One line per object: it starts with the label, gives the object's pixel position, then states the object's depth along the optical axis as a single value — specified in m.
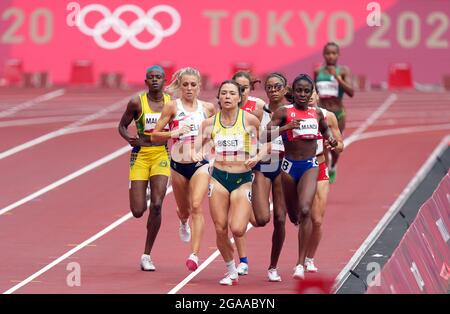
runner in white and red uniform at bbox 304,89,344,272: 15.17
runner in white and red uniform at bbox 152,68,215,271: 14.88
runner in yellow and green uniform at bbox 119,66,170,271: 15.48
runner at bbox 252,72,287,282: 14.95
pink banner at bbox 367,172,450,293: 11.62
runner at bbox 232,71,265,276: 14.96
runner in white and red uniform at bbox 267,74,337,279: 14.80
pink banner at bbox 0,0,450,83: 34.59
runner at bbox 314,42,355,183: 20.34
